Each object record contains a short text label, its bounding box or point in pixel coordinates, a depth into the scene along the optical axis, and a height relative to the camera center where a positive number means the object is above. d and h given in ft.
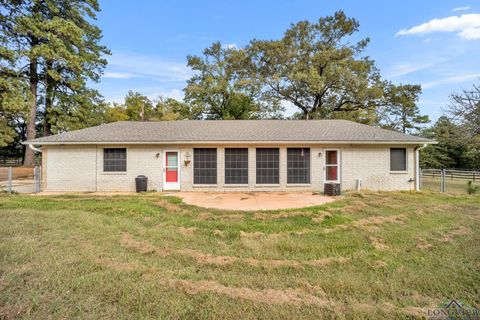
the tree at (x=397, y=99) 87.81 +23.34
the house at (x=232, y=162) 38.68 +0.05
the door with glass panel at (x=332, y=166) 39.70 -0.62
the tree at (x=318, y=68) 79.00 +33.22
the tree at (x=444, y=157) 114.01 +2.63
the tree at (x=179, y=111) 92.06 +20.84
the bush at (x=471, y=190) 38.60 -4.52
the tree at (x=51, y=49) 66.08 +34.57
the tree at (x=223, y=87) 89.51 +28.00
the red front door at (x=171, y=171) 39.01 -1.41
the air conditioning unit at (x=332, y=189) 35.01 -3.93
